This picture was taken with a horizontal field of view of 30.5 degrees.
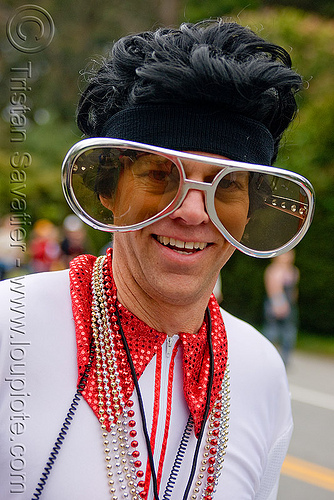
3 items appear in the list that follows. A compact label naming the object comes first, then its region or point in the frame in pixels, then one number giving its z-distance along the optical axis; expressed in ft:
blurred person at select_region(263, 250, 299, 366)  27.86
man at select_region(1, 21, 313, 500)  4.53
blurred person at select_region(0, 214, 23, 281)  25.85
